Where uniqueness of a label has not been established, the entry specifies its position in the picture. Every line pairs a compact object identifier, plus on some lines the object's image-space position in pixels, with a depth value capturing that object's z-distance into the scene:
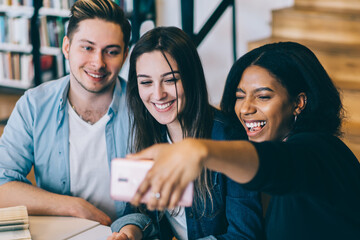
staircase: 2.63
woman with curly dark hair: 0.64
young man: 1.69
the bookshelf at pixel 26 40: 4.61
